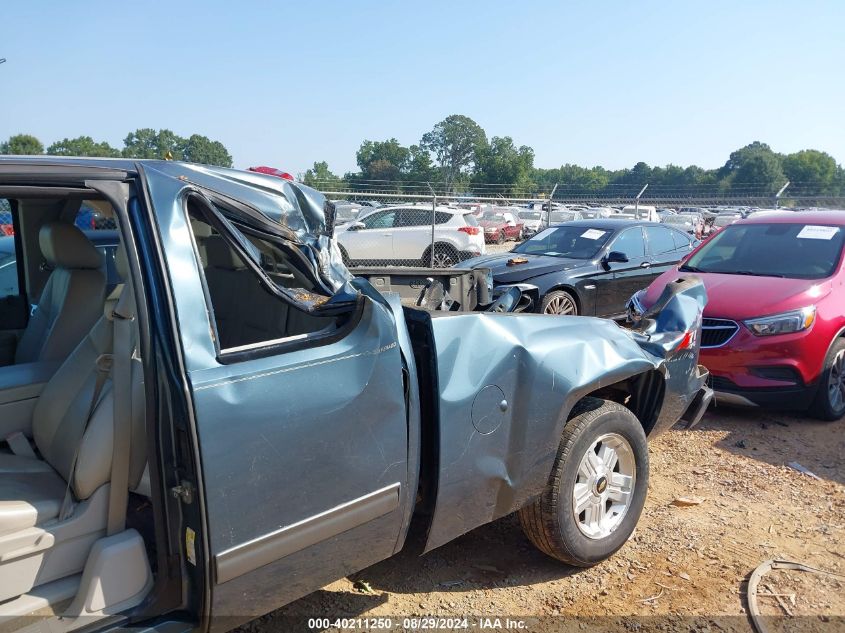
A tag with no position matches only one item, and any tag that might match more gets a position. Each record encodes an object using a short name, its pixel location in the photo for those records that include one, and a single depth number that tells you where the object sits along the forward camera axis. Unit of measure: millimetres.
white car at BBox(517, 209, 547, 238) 30372
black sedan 8141
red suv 5047
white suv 14586
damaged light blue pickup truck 1961
